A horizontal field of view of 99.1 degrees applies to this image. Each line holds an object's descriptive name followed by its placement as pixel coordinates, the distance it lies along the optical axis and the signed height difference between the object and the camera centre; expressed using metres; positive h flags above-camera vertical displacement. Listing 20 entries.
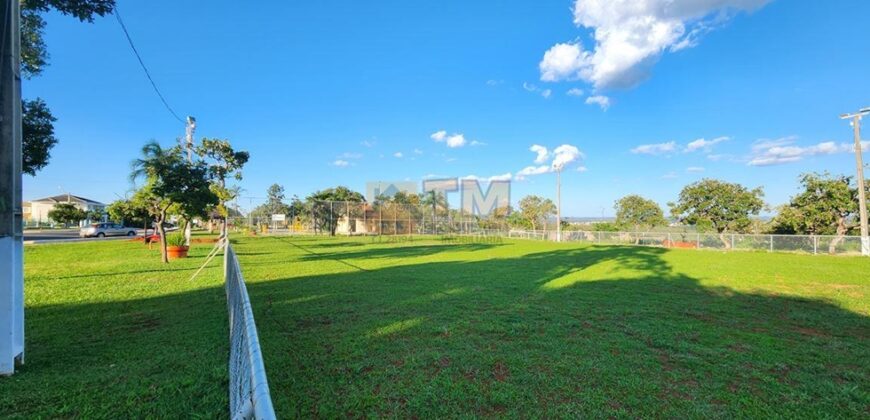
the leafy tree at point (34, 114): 6.50 +1.95
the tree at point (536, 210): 43.25 +0.70
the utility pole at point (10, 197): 2.92 +0.21
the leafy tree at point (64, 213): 43.22 +1.09
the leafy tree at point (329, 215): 31.75 +0.33
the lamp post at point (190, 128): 20.26 +5.14
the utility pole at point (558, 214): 29.37 +0.11
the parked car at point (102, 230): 26.11 -0.62
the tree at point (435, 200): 38.91 +1.93
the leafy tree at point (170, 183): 10.14 +1.07
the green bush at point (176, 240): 12.64 -0.66
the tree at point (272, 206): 49.00 +1.89
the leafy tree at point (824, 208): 19.59 +0.24
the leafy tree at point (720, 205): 25.78 +0.62
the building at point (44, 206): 59.12 +2.69
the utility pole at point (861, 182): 16.36 +1.33
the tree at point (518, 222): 43.28 -0.65
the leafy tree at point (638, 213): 35.09 +0.18
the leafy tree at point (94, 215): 47.34 +0.90
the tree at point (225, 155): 23.83 +4.23
